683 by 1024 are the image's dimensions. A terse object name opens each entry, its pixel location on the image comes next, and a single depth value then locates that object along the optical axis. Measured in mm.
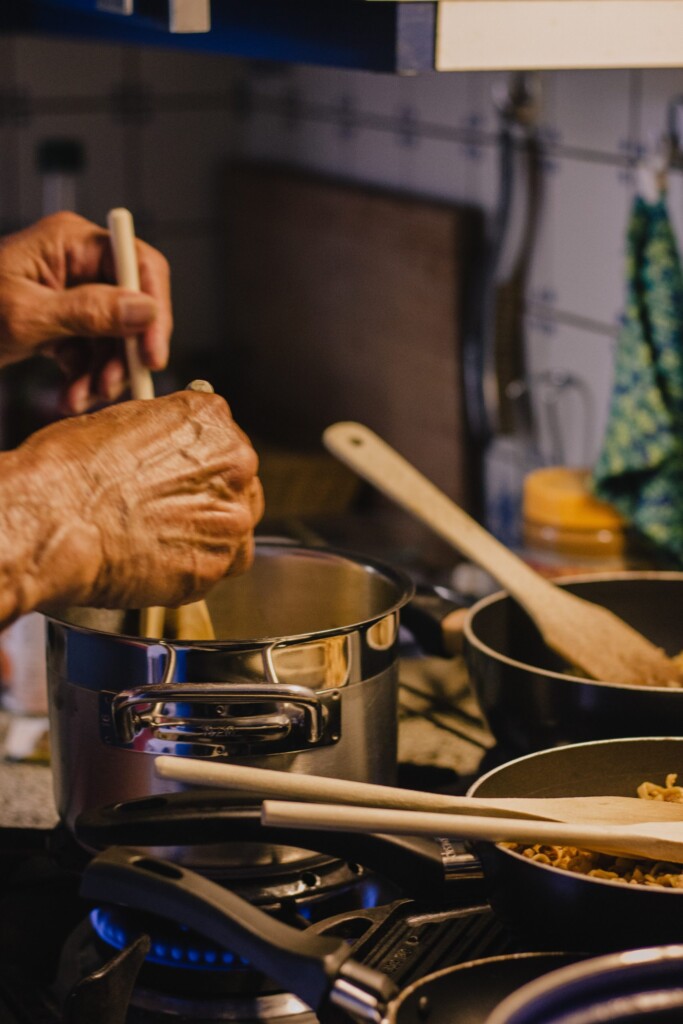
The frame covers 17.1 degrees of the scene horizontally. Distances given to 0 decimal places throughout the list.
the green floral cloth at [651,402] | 2054
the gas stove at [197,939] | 1348
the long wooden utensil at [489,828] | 1267
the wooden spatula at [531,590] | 1592
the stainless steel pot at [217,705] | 1389
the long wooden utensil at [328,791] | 1308
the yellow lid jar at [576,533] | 2044
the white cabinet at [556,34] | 1470
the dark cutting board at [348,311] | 2630
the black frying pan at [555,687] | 1476
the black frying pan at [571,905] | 1276
